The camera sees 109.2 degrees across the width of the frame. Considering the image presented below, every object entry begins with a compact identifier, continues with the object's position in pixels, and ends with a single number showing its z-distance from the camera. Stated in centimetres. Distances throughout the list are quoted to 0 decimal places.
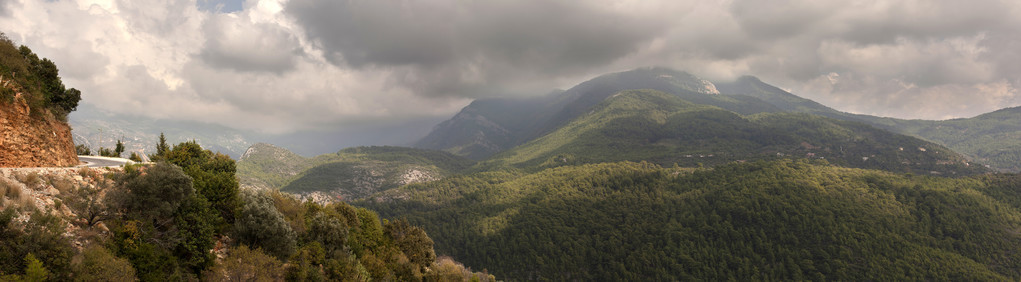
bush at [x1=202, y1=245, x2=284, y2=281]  2605
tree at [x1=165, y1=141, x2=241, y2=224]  3097
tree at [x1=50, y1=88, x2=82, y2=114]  2739
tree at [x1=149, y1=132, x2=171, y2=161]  3838
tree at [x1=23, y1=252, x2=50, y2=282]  1529
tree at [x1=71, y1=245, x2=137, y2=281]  1764
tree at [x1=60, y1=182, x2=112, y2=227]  2070
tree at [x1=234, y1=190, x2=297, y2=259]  3094
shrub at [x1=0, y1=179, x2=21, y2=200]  1806
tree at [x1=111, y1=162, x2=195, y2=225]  2291
